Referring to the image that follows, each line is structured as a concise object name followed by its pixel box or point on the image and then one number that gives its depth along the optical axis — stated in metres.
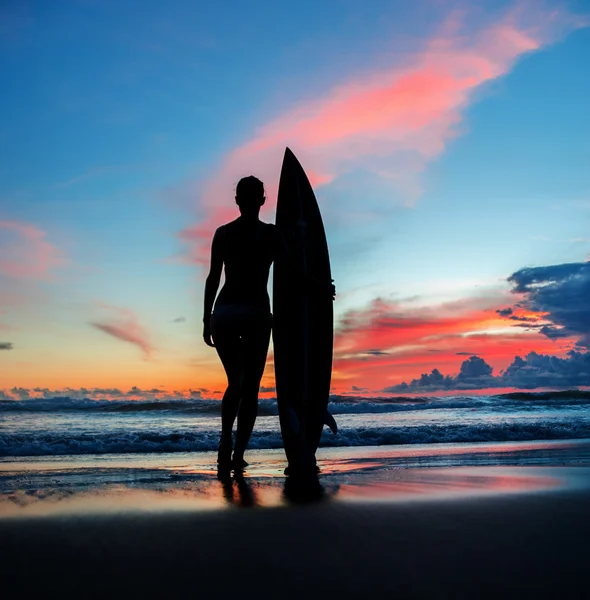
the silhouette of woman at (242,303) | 4.40
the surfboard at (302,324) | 4.01
